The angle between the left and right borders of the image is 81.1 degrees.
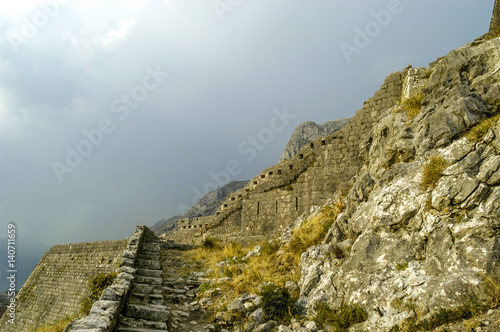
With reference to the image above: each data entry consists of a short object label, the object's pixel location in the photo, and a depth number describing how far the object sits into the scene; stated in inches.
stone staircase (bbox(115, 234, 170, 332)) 219.6
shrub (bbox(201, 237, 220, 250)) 518.3
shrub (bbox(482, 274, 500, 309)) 134.6
